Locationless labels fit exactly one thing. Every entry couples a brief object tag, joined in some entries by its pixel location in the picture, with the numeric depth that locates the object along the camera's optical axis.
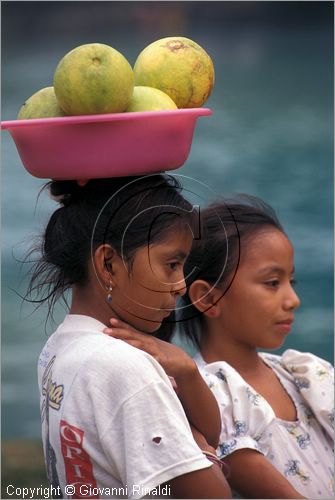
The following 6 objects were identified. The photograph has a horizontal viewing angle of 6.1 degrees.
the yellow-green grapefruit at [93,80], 4.46
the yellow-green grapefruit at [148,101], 4.50
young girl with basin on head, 4.42
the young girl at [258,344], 4.87
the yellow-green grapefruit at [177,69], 4.56
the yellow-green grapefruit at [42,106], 4.52
